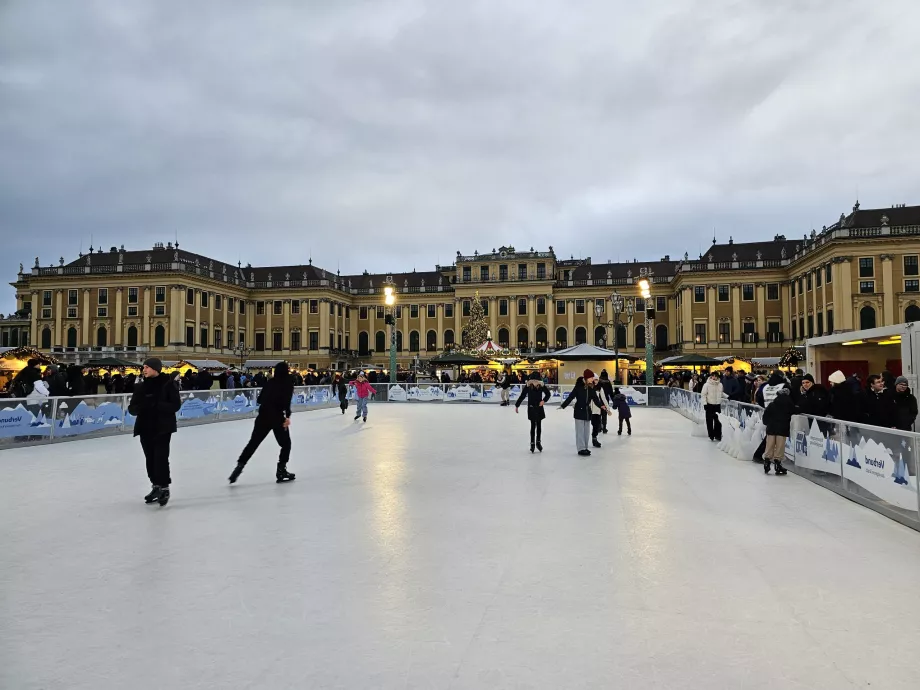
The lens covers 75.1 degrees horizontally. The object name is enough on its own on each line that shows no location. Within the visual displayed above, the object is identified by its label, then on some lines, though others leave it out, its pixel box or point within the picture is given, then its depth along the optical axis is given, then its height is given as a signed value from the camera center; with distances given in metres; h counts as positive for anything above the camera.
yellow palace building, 46.18 +7.23
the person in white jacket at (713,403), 12.69 -0.77
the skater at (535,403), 10.98 -0.63
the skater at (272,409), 7.77 -0.49
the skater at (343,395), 20.82 -0.85
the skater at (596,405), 11.13 -0.73
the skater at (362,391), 17.44 -0.61
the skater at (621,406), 14.12 -0.90
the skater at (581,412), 10.52 -0.77
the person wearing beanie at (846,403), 8.34 -0.52
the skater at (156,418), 6.56 -0.50
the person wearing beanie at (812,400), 8.77 -0.49
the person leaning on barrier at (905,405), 7.67 -0.51
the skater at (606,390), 13.41 -0.50
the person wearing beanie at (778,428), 8.75 -0.90
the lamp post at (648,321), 20.24 +1.66
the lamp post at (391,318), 22.45 +2.22
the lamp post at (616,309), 22.89 +2.42
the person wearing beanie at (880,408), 7.80 -0.56
